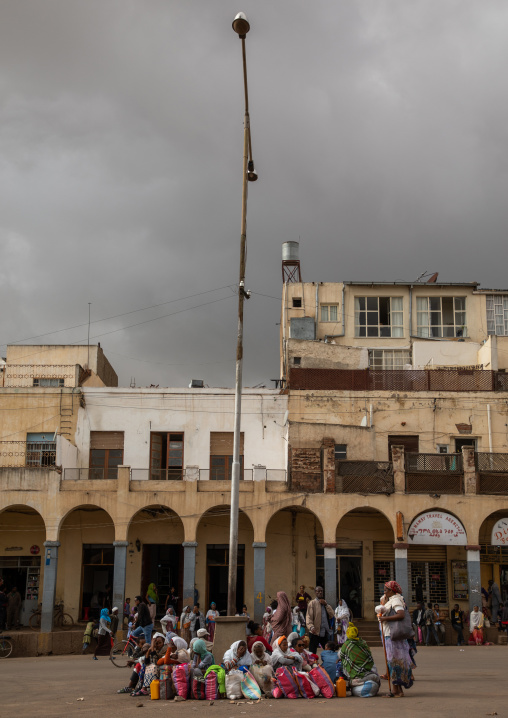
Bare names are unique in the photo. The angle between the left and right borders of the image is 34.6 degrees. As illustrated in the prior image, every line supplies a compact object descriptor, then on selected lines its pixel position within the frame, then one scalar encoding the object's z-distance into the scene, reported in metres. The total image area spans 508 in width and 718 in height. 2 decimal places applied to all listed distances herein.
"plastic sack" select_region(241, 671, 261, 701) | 12.64
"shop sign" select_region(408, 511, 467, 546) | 27.77
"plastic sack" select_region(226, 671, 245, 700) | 12.78
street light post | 15.46
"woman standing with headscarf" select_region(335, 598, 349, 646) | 20.11
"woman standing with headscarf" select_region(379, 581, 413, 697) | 11.84
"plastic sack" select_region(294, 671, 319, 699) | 12.81
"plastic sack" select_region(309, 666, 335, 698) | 12.74
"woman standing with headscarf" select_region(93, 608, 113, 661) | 21.84
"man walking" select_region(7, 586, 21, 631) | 28.69
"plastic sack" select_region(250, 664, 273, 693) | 13.01
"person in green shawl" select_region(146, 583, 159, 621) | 28.03
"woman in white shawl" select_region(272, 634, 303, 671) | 13.16
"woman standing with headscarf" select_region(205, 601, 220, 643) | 23.45
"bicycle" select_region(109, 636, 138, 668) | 18.92
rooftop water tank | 42.47
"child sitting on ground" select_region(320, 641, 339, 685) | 13.24
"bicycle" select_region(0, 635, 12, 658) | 23.69
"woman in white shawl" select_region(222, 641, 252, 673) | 13.11
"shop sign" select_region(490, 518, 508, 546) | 27.83
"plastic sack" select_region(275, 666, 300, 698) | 12.84
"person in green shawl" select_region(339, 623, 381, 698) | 12.84
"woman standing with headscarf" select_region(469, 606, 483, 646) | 25.81
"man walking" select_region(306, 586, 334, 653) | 17.20
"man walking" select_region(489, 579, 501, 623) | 27.94
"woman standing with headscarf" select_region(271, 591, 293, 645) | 16.03
